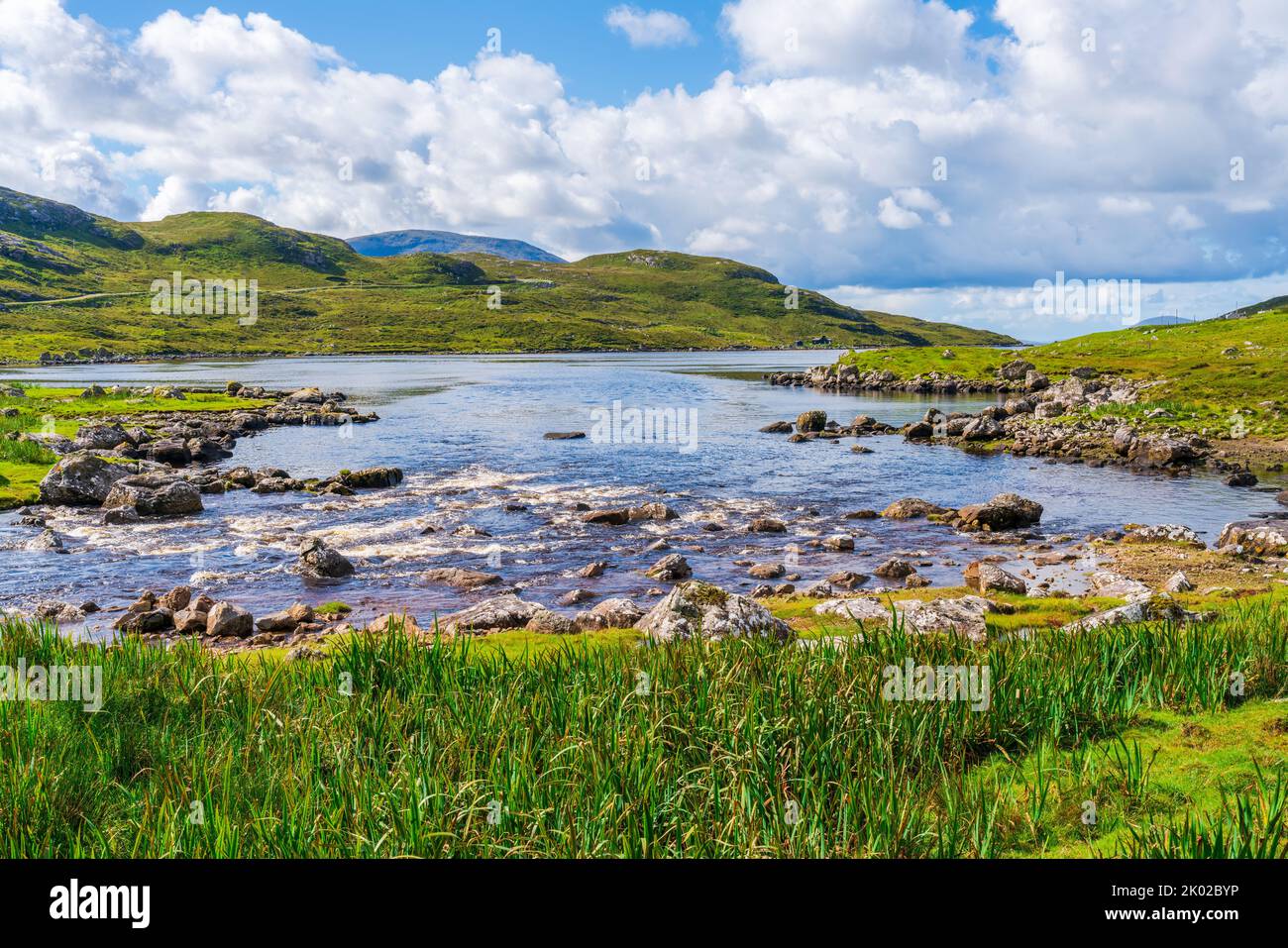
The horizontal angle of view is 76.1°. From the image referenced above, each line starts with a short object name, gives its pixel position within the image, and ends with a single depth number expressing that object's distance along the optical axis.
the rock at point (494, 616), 24.00
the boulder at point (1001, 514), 39.75
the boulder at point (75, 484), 43.09
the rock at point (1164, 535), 34.94
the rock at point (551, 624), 23.29
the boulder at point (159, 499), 42.12
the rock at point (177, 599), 26.75
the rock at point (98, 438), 56.72
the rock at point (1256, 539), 32.00
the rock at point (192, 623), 24.67
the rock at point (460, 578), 30.30
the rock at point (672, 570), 30.98
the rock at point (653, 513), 41.94
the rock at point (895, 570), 30.98
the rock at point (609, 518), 41.16
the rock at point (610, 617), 23.52
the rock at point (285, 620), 24.91
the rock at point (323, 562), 31.12
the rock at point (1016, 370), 113.94
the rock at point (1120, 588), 26.16
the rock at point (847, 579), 29.70
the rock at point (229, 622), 24.23
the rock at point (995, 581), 27.64
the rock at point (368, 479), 50.19
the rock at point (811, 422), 78.62
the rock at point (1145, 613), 19.39
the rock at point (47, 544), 34.38
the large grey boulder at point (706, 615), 19.56
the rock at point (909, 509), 42.69
